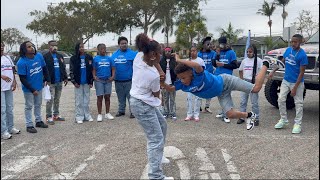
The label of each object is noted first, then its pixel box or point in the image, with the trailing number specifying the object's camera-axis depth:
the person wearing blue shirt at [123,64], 8.38
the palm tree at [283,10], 51.62
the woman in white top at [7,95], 6.59
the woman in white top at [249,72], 7.42
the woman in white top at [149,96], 4.14
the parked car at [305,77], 7.29
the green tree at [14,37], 51.91
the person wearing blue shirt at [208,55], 8.38
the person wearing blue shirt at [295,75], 6.47
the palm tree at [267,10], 56.41
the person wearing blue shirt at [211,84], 4.78
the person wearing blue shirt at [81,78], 7.93
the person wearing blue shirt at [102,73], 8.18
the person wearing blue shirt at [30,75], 6.92
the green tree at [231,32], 51.59
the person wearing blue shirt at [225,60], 7.76
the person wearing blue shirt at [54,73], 7.90
